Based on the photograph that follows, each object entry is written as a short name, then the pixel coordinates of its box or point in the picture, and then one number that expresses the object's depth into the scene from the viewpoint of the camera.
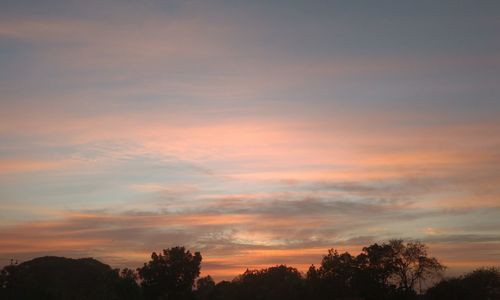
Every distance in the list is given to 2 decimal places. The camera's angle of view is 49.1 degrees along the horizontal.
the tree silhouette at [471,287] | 80.81
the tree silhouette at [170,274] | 104.62
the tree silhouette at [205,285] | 149.31
